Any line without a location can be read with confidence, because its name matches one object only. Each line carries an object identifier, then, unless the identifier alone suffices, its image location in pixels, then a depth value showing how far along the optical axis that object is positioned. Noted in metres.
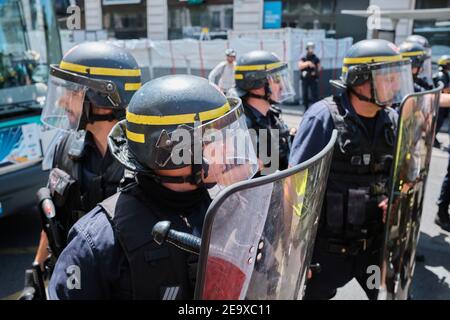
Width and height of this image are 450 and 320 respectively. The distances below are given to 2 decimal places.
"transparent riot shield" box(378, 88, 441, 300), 2.16
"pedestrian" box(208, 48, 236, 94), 8.84
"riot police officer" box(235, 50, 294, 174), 3.55
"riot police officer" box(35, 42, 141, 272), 2.07
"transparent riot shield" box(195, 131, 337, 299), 0.93
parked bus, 3.93
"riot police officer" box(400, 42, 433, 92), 5.62
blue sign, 16.92
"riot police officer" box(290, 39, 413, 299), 2.54
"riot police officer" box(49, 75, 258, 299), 1.32
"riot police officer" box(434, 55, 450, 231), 4.64
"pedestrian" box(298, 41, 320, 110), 11.18
